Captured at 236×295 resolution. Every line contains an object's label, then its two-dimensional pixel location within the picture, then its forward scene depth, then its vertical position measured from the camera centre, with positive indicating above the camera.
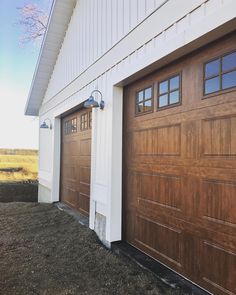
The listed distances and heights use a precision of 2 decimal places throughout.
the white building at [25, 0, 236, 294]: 1.98 +0.28
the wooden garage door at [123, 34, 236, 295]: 1.95 -0.14
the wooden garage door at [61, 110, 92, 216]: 4.54 -0.18
